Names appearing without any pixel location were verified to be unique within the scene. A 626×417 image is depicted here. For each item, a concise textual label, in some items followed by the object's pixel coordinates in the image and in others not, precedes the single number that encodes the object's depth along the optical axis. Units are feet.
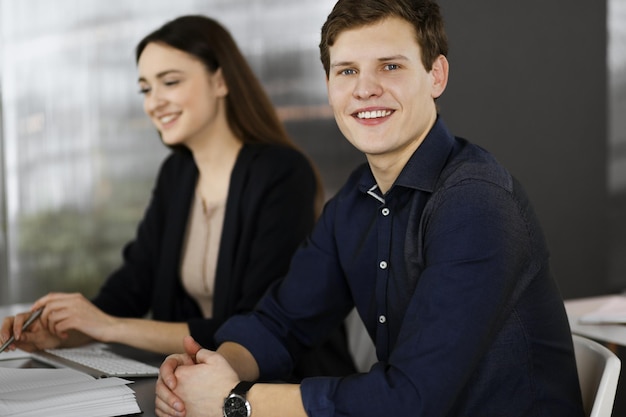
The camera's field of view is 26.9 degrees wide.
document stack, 5.08
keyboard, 5.74
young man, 5.13
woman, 7.48
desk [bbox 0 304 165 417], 5.39
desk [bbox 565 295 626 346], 6.66
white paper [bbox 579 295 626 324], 7.01
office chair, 5.16
